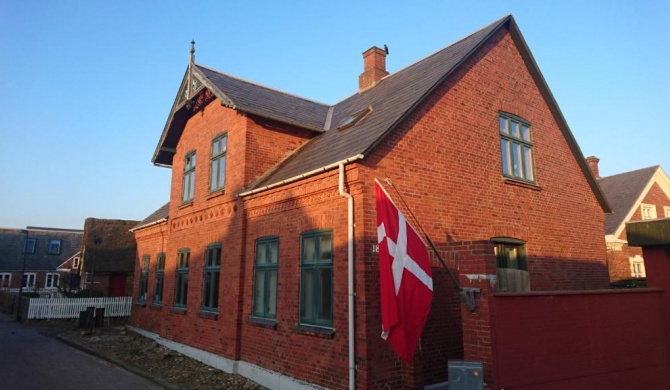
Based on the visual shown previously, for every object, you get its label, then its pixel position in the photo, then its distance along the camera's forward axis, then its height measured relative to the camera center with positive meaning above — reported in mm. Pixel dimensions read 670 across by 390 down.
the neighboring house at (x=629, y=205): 20562 +3772
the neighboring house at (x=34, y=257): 48219 +2163
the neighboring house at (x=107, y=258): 28188 +1169
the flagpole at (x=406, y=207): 8344 +1376
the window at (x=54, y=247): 51469 +3420
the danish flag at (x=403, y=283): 6598 -88
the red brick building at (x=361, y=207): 7898 +1645
